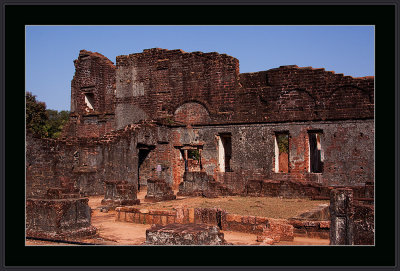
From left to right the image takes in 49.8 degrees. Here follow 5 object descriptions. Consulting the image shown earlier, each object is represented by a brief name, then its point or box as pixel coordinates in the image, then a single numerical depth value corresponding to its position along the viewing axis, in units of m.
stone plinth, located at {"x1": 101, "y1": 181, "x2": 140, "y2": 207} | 13.41
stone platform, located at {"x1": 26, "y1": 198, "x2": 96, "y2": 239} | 7.99
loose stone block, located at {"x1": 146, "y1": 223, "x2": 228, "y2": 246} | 6.18
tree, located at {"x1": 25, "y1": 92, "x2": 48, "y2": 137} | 29.97
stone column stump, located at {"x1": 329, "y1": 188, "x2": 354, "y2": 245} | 6.67
